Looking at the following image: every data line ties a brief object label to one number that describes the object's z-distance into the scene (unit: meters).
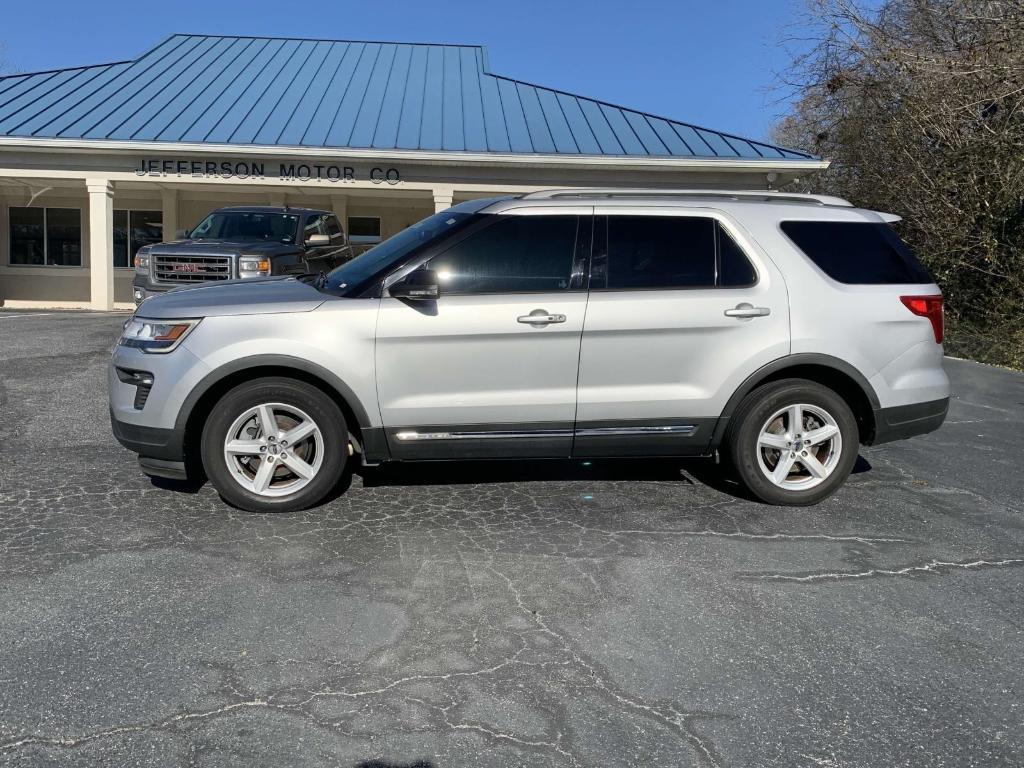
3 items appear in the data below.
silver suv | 4.84
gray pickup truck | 10.41
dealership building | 17.16
